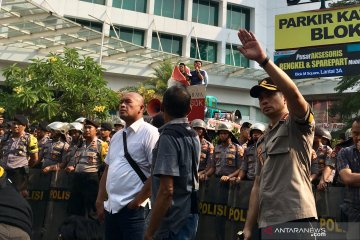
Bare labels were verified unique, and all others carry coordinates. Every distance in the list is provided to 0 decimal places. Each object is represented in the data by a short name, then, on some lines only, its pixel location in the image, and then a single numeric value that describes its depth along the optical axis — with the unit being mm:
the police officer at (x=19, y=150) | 7995
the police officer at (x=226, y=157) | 6805
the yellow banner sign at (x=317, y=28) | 13133
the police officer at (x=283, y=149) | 2467
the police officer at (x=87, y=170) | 6785
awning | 20094
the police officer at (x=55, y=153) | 8584
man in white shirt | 3529
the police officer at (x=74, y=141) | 8210
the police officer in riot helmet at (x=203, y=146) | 7211
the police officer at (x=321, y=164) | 5608
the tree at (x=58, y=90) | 14672
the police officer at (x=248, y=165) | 6340
